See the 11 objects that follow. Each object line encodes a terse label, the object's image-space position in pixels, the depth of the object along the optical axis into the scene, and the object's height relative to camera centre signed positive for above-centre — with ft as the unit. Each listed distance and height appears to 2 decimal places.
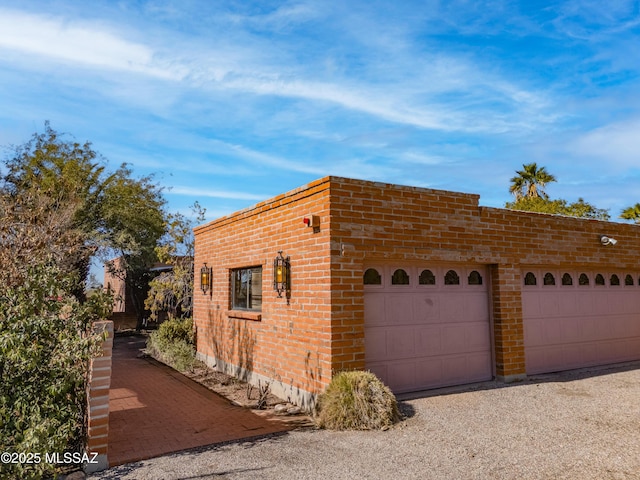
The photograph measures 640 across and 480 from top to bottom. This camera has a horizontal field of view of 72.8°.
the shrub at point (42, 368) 13.29 -2.63
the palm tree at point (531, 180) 93.97 +23.51
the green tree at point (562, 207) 79.51 +15.23
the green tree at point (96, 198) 55.57 +12.35
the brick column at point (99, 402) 14.97 -3.88
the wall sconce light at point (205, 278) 36.17 +0.94
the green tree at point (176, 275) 49.44 +1.68
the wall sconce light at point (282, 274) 24.50 +0.84
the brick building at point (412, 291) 21.91 -0.14
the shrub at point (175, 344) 35.54 -4.95
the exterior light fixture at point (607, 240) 31.81 +3.44
